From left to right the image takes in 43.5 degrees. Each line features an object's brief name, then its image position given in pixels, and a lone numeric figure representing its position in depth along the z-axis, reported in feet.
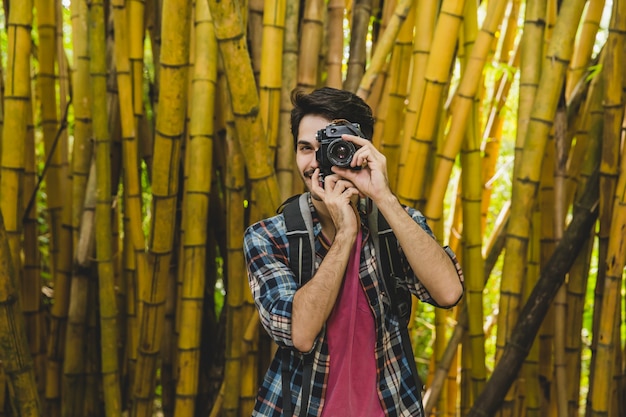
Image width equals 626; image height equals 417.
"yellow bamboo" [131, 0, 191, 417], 5.19
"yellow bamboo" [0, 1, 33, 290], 5.98
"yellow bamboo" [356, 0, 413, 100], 5.70
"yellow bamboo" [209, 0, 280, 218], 4.75
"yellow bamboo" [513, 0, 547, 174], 5.91
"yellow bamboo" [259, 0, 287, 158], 5.61
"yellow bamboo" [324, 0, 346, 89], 6.33
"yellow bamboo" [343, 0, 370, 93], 6.24
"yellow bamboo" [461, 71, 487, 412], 6.42
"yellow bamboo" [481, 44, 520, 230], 8.71
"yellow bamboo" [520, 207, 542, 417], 6.66
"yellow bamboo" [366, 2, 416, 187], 6.33
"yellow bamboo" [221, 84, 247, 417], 5.81
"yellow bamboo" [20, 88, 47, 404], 6.91
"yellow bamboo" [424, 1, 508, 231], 5.74
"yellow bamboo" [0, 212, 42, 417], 5.28
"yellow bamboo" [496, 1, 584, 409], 5.73
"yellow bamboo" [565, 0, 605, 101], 6.12
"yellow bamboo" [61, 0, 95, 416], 6.47
